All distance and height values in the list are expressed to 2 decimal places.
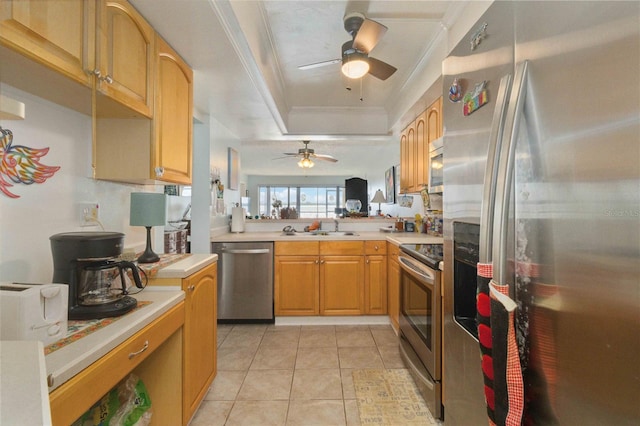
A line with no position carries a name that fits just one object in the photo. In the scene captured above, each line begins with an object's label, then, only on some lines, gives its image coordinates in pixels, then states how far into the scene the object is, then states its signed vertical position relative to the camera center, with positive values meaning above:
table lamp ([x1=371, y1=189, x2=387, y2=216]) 4.82 +0.26
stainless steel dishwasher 3.05 -0.71
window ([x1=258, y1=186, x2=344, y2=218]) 10.40 +0.56
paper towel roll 3.53 -0.07
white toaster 0.79 -0.29
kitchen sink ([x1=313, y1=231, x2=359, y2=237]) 3.31 -0.24
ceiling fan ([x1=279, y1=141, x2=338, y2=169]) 4.59 +0.91
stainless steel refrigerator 0.43 +0.03
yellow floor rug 1.71 -1.21
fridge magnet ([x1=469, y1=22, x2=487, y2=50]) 0.84 +0.54
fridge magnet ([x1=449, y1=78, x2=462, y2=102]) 0.98 +0.43
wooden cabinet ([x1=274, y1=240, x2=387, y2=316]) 3.09 -0.70
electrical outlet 1.43 +0.00
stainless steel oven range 1.66 -0.68
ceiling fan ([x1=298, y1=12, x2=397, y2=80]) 1.71 +1.07
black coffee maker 1.08 -0.22
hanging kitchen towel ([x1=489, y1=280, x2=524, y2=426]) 0.58 -0.30
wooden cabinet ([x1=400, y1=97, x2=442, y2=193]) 2.39 +0.66
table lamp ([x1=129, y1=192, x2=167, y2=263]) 1.65 +0.01
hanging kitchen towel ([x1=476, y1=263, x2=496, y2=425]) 0.64 -0.26
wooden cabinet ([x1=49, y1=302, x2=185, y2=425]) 0.77 -0.53
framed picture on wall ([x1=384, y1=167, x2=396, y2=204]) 4.94 +0.50
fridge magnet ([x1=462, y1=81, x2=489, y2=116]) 0.82 +0.35
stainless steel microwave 2.01 +0.34
